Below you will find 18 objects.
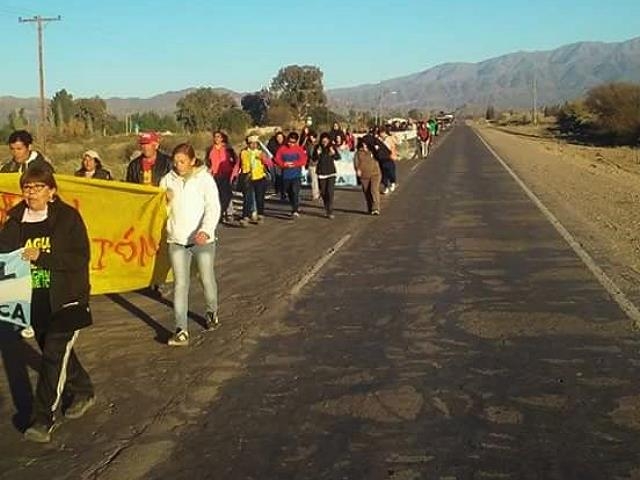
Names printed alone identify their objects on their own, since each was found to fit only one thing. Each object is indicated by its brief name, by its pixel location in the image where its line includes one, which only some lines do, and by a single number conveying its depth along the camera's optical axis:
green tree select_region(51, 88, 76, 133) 76.61
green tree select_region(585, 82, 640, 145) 77.38
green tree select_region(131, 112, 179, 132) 79.81
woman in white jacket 8.07
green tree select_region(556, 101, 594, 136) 97.54
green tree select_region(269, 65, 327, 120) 116.88
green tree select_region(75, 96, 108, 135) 81.00
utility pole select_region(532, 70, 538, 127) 142.00
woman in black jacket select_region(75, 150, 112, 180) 10.45
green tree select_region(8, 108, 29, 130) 52.64
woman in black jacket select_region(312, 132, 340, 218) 18.44
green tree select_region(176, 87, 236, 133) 86.56
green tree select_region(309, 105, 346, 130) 99.87
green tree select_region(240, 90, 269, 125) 117.38
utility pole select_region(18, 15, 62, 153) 43.22
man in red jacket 18.83
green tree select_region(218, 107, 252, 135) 71.71
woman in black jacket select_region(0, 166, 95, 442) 5.64
